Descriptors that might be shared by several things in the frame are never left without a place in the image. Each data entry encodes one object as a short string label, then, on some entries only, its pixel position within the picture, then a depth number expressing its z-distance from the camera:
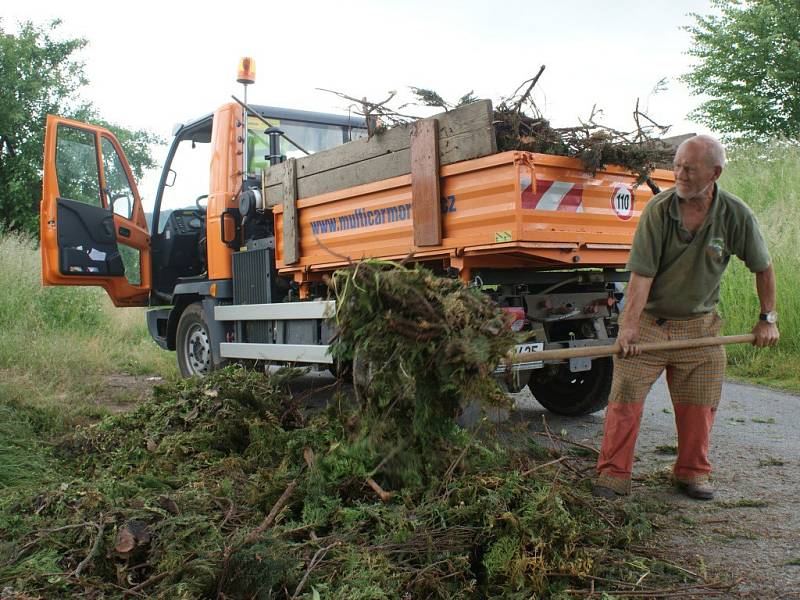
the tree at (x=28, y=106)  19.94
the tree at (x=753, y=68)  17.38
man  4.26
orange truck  5.21
